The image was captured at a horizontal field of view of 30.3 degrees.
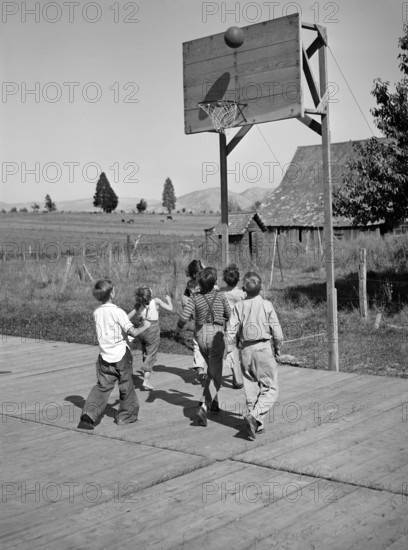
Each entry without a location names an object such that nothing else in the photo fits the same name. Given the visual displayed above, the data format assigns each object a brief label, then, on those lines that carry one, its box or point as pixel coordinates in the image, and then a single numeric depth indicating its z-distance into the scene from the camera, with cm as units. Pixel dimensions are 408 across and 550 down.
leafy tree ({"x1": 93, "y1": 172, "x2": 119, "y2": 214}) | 15100
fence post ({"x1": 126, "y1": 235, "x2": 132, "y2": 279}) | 2741
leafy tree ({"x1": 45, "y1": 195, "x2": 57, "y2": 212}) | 15512
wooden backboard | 1124
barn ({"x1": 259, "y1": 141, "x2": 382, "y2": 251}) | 4131
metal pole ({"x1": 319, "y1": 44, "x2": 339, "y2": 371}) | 1095
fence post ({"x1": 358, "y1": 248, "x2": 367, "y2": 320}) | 1567
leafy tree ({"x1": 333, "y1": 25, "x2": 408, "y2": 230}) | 1686
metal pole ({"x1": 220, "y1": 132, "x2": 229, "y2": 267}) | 1199
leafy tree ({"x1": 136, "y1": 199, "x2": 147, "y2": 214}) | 15212
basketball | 1159
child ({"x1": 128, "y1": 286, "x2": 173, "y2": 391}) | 991
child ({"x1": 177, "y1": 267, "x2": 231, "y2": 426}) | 827
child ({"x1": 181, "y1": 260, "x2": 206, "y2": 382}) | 1086
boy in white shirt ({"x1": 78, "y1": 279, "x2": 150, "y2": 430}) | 807
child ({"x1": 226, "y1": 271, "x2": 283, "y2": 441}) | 763
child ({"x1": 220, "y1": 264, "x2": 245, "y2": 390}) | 988
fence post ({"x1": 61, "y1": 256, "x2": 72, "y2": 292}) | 2477
